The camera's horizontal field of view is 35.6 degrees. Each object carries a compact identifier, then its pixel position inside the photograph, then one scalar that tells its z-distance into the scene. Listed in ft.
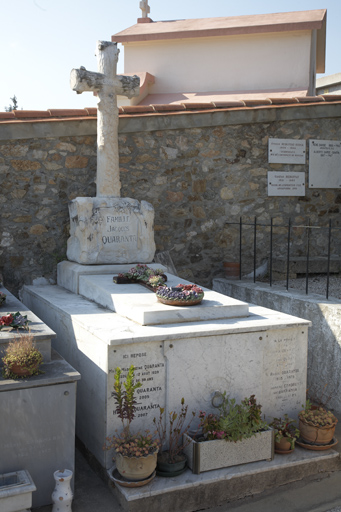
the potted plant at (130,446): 12.63
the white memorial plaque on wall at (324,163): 26.99
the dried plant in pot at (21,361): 12.64
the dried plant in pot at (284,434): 14.60
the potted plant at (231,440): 13.50
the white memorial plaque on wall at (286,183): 26.55
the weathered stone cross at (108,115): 21.47
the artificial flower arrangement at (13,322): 14.61
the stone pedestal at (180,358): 14.02
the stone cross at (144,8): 42.55
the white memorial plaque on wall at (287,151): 26.35
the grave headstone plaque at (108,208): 21.16
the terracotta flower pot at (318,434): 14.94
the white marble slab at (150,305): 15.42
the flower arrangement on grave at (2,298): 17.30
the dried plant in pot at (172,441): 13.32
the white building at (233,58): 35.94
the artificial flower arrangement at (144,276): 18.69
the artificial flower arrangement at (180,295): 16.17
